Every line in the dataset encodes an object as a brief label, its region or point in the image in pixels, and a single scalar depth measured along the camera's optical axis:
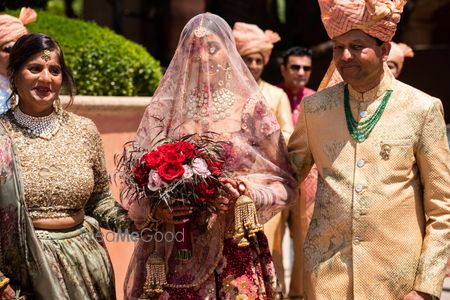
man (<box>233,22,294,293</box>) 8.27
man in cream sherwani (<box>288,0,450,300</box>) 4.76
